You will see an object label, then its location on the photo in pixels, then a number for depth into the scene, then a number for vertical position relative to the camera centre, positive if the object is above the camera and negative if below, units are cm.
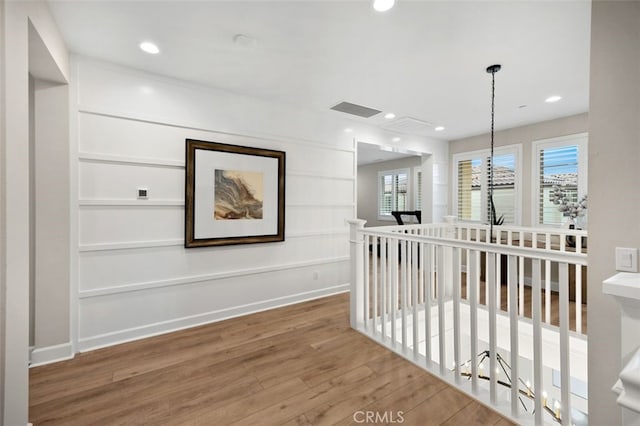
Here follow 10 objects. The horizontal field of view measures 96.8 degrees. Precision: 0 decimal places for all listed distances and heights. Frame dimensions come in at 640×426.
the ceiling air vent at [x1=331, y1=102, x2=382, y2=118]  360 +136
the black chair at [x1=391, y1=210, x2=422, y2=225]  571 -3
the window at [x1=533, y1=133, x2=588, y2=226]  400 +61
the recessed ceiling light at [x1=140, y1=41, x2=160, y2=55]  227 +135
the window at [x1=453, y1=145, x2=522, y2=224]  475 +51
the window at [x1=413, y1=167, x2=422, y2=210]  708 +67
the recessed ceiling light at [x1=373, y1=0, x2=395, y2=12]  178 +132
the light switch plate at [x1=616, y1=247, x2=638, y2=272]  125 -20
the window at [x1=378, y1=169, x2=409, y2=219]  743 +58
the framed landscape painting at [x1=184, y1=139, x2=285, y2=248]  294 +20
